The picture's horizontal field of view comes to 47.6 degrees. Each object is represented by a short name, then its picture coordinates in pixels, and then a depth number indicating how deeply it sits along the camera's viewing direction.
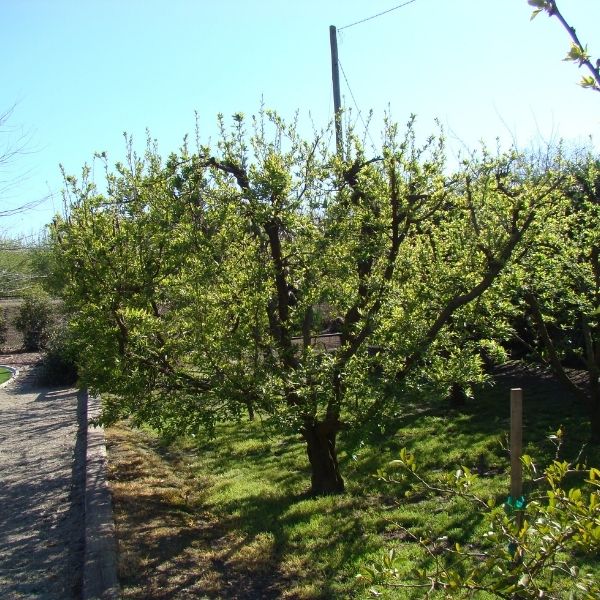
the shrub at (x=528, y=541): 1.88
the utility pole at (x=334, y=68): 13.07
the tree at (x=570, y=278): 7.20
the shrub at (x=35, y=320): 24.58
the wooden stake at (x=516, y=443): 4.07
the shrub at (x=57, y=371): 18.42
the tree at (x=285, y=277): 5.96
